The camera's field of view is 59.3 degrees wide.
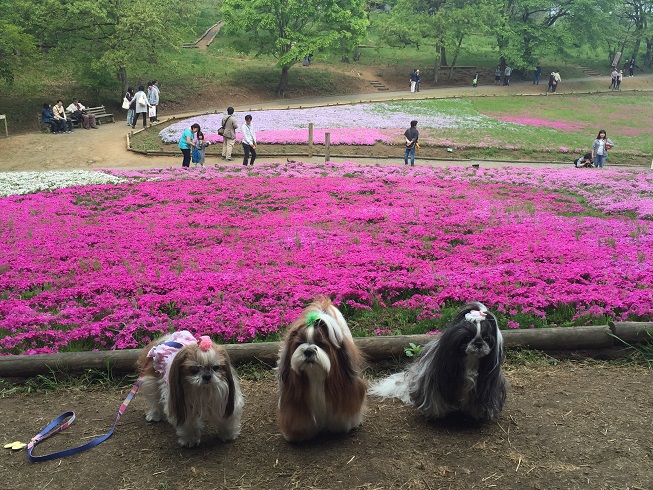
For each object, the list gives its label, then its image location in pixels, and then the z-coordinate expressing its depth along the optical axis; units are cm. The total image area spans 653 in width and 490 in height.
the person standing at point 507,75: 5194
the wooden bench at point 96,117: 3053
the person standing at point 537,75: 5203
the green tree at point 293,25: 4172
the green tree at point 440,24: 4825
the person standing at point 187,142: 2053
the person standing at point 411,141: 2272
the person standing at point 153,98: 3069
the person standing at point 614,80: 5063
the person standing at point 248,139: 2109
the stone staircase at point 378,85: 4916
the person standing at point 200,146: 2072
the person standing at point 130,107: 3018
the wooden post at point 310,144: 2475
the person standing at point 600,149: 2267
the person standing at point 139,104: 2900
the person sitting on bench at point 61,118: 2909
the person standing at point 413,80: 4738
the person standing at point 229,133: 2230
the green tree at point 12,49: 2762
